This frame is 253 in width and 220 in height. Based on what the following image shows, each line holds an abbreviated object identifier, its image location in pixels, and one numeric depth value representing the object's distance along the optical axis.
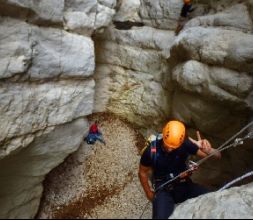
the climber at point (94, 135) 6.99
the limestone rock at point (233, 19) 5.49
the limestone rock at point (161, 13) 6.88
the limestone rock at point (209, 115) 5.44
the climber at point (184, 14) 6.64
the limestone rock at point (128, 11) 7.20
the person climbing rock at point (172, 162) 3.82
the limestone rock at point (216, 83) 5.02
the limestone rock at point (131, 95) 7.12
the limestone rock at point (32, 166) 5.07
